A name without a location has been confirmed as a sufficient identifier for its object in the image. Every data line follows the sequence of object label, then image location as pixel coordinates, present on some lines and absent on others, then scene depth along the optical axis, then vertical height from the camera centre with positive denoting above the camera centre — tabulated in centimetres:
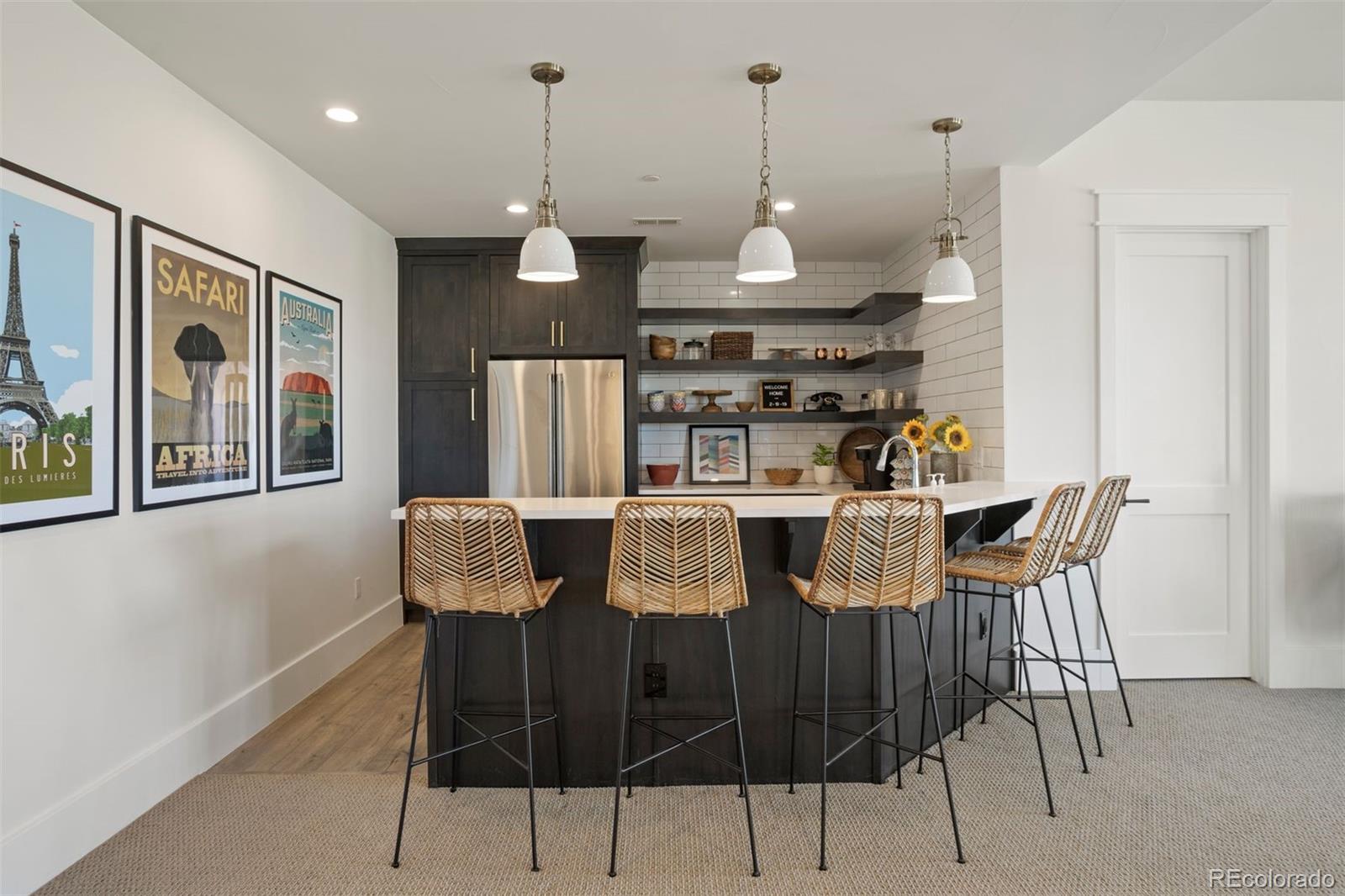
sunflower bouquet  355 +5
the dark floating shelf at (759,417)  520 +20
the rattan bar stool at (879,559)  222 -34
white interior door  371 +0
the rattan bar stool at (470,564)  219 -35
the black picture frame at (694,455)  555 -6
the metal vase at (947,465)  414 -10
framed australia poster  337 +29
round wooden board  543 -2
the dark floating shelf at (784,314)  513 +92
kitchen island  266 -78
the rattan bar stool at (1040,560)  263 -41
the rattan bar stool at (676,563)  217 -34
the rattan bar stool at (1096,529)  294 -33
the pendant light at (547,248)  253 +67
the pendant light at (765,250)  248 +65
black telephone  547 +32
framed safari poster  252 +28
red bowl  535 -20
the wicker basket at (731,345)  539 +72
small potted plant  535 -13
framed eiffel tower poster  202 +27
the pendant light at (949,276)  298 +68
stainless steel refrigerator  482 +11
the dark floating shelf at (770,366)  520 +56
